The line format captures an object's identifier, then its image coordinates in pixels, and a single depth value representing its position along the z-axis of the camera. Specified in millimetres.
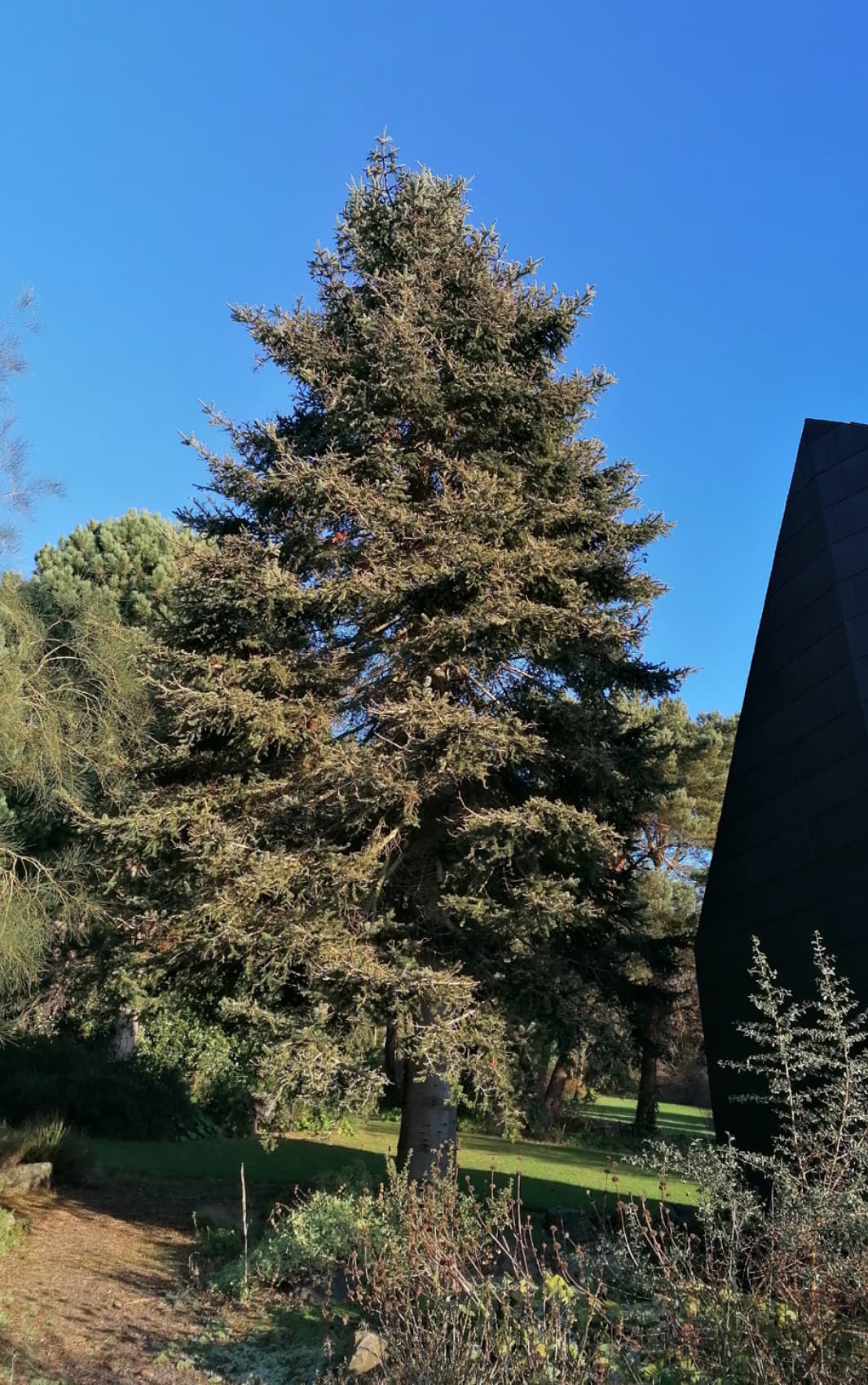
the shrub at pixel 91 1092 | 14086
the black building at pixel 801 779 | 7020
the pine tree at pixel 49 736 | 8984
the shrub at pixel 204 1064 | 17172
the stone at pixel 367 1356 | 4387
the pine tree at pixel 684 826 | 19188
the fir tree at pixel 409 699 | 8016
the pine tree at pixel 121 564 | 16453
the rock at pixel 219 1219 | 8666
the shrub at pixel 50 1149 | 10398
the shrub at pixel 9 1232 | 7562
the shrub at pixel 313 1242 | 6555
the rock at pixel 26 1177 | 9727
